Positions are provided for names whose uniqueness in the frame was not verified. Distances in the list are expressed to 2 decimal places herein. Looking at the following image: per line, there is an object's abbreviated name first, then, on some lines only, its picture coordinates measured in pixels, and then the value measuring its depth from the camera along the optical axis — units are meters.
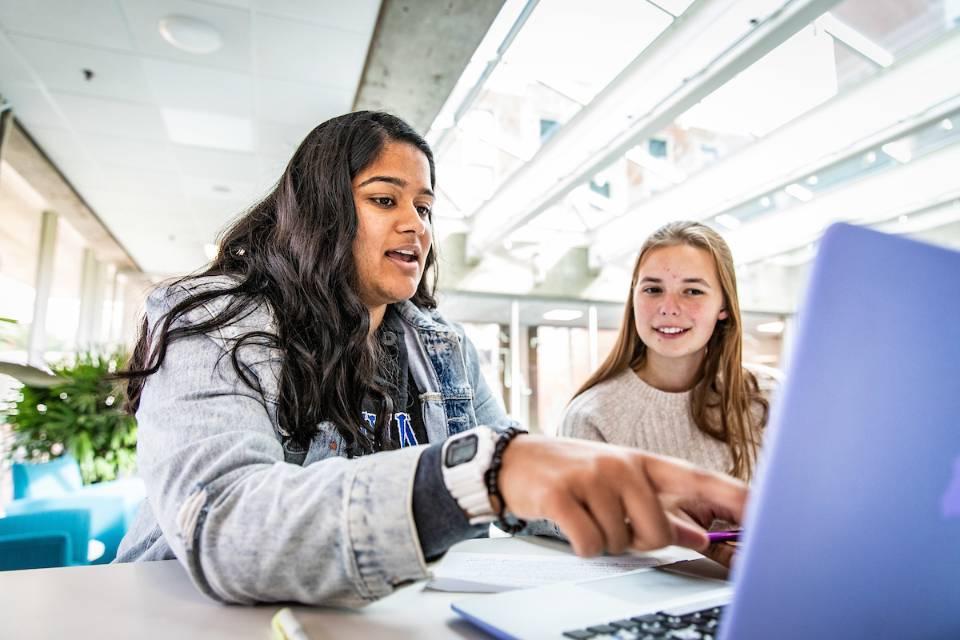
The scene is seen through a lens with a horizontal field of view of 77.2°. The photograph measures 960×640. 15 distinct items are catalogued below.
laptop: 0.29
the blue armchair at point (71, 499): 2.60
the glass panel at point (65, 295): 6.46
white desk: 0.55
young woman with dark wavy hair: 0.48
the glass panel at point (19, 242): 5.29
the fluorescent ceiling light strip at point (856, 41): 3.16
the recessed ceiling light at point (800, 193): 5.55
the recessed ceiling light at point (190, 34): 3.03
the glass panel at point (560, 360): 8.37
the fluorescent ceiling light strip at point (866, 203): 4.77
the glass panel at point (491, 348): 8.03
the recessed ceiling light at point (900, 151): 4.57
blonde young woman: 1.67
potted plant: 3.37
